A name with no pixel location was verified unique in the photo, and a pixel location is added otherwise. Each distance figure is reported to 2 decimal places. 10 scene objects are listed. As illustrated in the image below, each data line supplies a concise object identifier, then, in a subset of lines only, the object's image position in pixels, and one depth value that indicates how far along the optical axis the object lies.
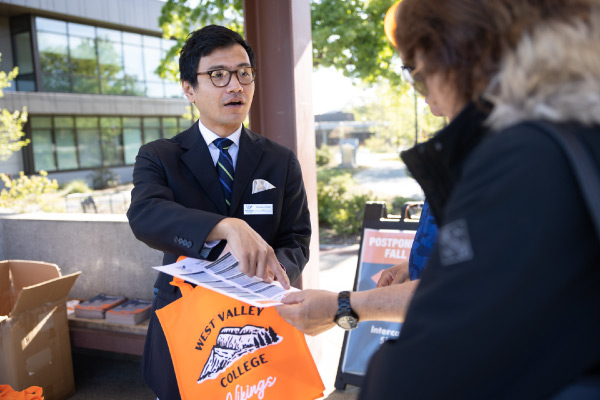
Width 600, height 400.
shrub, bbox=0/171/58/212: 7.34
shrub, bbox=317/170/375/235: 9.24
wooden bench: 3.74
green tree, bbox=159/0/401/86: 8.36
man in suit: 1.84
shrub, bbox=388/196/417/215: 9.63
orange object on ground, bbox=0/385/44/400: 2.41
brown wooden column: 3.39
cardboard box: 3.19
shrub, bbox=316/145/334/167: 18.80
